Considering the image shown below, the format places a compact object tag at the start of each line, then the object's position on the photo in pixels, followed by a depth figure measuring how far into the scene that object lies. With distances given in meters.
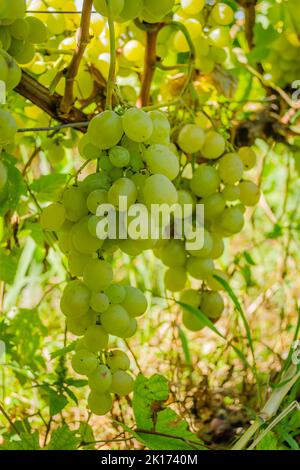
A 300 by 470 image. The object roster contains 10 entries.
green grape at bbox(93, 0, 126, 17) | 0.68
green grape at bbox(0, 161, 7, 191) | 0.67
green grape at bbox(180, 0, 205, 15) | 0.86
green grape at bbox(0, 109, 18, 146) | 0.67
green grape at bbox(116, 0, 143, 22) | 0.69
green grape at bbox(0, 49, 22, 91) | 0.68
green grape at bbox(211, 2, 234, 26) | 0.89
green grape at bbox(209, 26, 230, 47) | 0.89
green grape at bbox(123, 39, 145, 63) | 0.87
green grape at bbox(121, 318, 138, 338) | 0.71
